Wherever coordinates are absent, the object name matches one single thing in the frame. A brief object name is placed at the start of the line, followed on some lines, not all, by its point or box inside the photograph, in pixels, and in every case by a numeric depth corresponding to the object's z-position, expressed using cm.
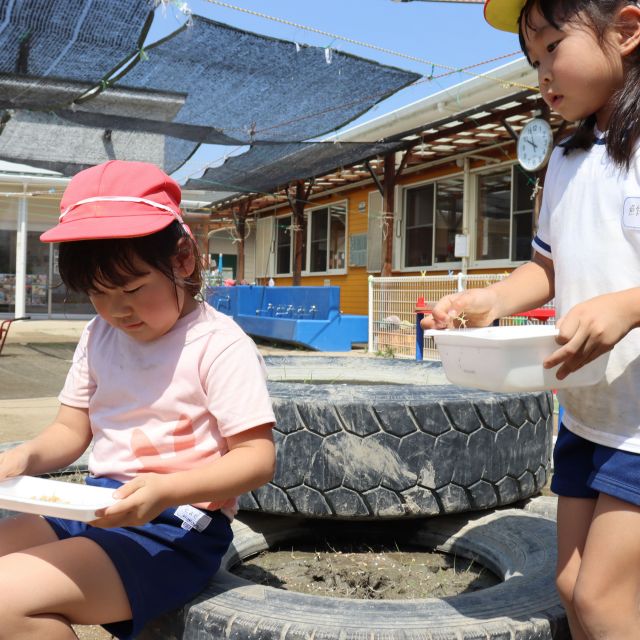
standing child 117
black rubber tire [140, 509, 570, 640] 123
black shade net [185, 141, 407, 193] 980
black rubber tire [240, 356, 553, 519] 179
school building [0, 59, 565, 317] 1030
